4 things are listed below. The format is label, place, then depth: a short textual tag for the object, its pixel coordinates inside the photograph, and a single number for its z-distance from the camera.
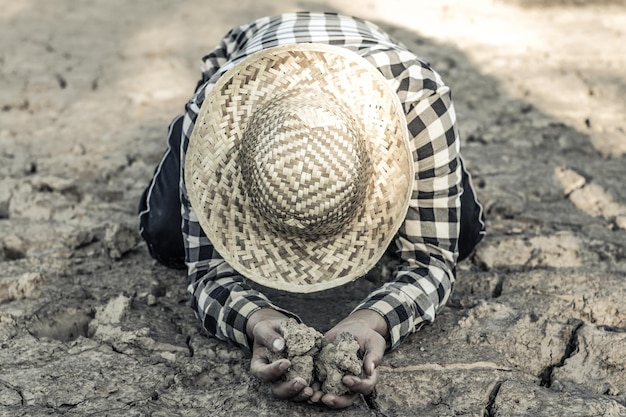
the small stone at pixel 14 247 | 2.67
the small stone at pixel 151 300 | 2.39
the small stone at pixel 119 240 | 2.66
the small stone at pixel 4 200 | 2.92
